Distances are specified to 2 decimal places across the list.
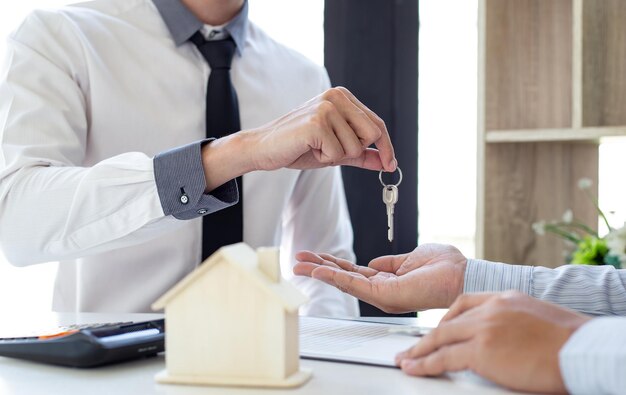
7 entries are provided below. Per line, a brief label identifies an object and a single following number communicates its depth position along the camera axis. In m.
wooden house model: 0.76
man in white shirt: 1.36
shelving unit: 2.23
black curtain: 2.48
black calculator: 0.88
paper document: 0.92
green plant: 1.85
